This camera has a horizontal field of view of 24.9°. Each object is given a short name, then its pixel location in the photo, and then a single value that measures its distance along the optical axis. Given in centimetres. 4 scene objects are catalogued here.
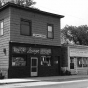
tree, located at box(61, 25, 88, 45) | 6188
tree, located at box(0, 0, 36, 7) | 3816
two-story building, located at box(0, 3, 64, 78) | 2131
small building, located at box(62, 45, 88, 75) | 2658
